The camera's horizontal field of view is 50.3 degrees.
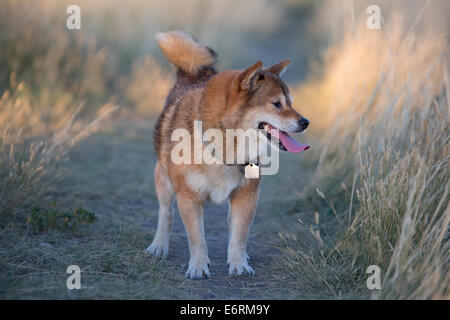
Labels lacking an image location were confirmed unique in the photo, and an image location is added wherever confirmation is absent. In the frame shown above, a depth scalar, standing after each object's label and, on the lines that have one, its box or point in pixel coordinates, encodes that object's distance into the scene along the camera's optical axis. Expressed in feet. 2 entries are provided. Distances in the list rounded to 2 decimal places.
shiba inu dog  11.71
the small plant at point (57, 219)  12.98
